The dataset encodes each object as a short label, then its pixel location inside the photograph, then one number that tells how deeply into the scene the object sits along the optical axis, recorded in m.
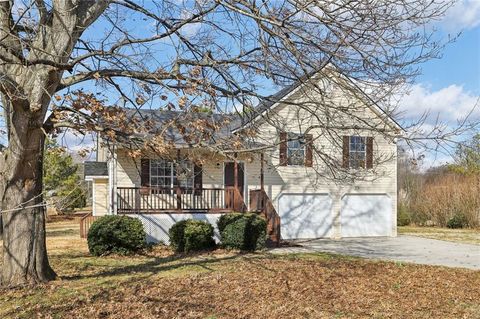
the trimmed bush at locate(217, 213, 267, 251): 14.05
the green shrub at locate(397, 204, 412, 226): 29.63
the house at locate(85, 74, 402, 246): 16.83
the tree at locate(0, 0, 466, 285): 6.92
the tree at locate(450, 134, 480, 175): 32.66
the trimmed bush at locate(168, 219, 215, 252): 14.20
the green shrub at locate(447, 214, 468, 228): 27.38
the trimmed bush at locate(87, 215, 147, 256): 13.45
